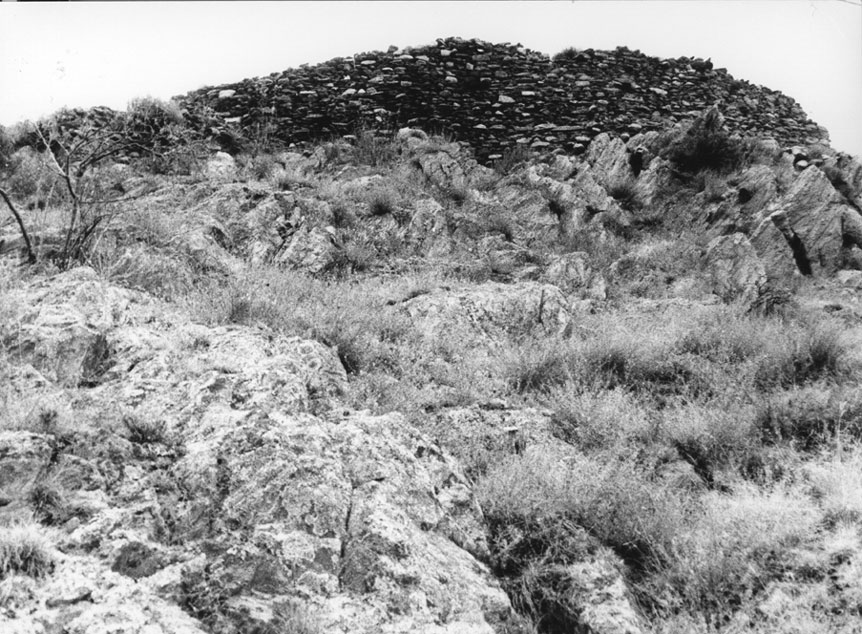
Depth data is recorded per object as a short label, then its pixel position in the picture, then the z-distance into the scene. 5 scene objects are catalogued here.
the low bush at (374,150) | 11.01
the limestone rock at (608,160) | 10.88
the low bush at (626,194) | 10.37
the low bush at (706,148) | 10.79
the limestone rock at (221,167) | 9.58
